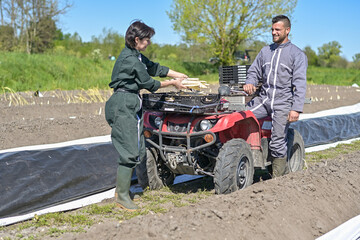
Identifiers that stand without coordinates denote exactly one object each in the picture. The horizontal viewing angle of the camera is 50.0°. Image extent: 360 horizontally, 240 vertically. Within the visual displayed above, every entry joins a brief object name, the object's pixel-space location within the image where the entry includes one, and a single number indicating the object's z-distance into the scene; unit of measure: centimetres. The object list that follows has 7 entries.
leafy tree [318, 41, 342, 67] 6738
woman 361
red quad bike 384
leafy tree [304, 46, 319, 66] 5697
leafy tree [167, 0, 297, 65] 2625
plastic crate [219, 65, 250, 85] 598
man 428
